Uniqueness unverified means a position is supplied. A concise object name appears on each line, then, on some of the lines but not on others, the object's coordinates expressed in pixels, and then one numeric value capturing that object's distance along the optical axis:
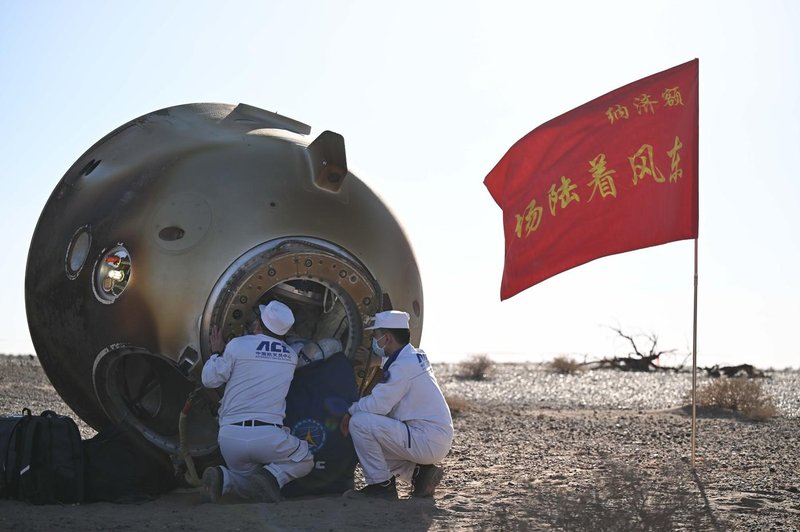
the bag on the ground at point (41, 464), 7.36
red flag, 9.84
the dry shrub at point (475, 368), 24.99
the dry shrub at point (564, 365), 27.41
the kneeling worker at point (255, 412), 7.26
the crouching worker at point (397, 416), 7.58
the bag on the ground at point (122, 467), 7.55
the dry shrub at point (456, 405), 15.49
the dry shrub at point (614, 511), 6.19
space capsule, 7.37
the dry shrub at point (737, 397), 15.39
